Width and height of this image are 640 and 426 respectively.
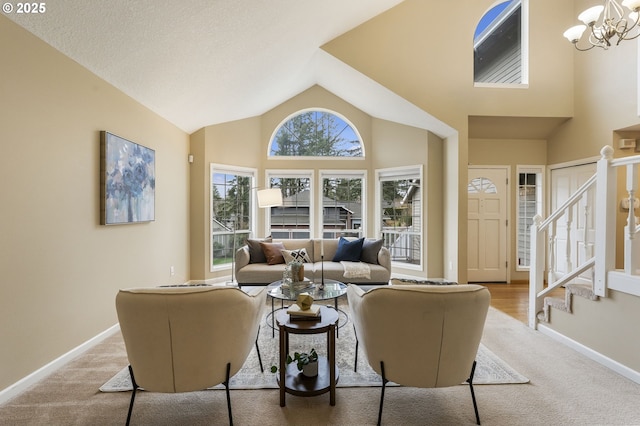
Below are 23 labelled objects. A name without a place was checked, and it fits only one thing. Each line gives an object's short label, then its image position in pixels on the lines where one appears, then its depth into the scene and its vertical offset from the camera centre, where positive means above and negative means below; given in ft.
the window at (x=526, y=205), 16.87 +0.26
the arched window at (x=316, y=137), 18.57 +4.38
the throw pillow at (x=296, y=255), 14.29 -2.11
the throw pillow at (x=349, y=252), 14.85 -2.01
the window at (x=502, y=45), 15.21 +8.39
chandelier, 8.59 +5.77
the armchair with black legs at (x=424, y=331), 5.50 -2.21
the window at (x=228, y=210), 16.66 +0.01
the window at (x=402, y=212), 16.99 -0.12
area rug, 7.30 -4.07
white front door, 16.76 -0.50
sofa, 13.47 -2.33
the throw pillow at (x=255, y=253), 14.71 -2.03
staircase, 7.93 -1.15
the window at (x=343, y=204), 18.67 +0.36
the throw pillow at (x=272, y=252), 14.32 -1.98
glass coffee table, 8.81 -2.45
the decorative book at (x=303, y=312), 6.86 -2.25
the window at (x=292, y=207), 18.60 +0.18
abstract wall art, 9.43 +0.99
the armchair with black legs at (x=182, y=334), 5.36 -2.21
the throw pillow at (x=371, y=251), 14.60 -1.94
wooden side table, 6.44 -3.27
